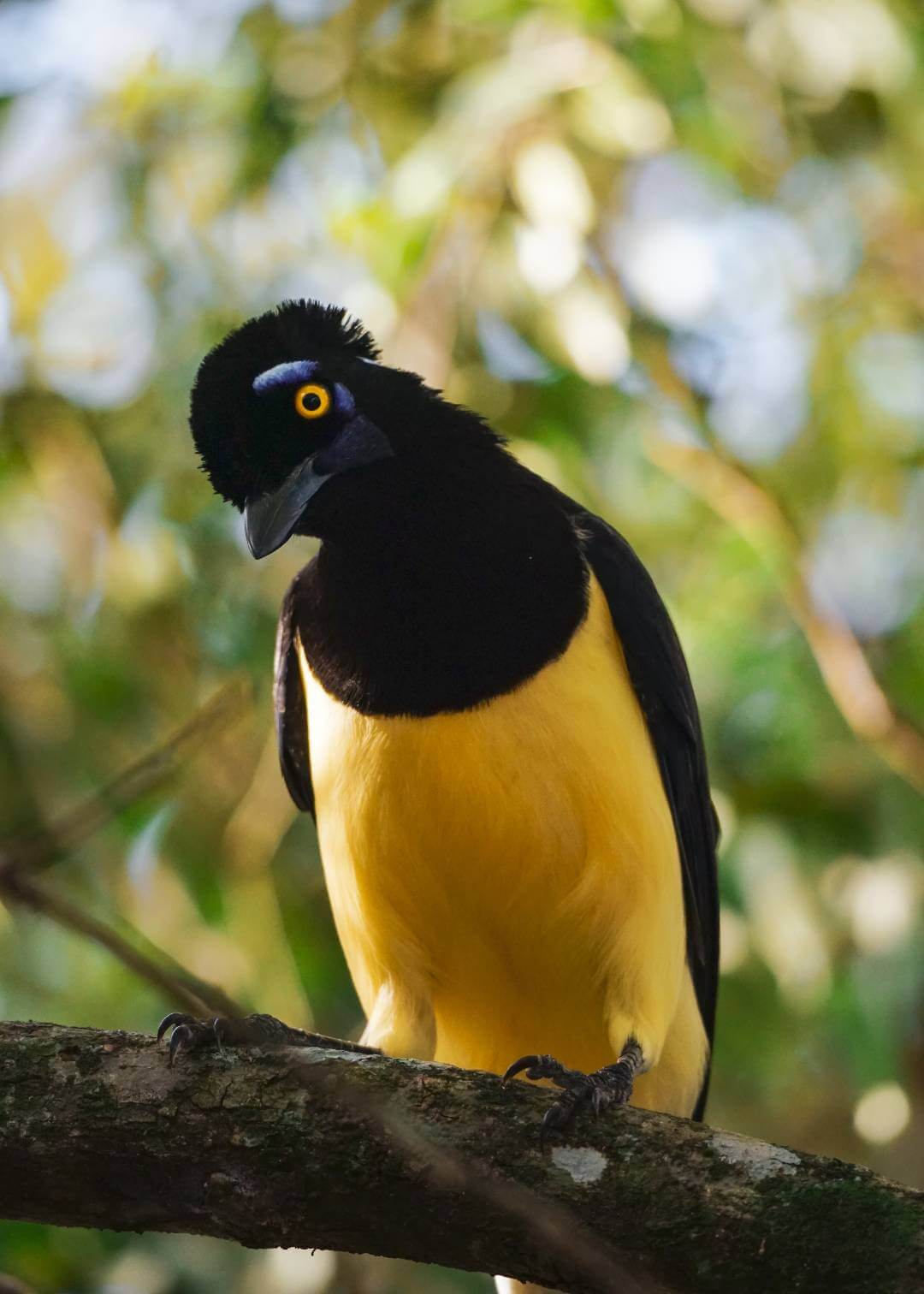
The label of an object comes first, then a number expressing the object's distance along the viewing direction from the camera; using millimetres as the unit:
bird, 9242
